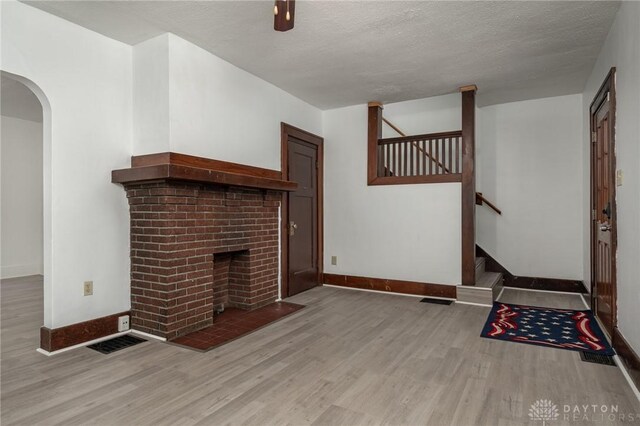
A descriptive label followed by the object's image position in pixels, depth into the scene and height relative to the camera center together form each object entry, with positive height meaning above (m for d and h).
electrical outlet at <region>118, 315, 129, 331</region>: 3.15 -0.97
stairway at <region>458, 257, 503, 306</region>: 4.13 -0.91
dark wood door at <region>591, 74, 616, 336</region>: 2.84 +0.01
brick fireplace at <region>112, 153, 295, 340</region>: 2.99 -0.17
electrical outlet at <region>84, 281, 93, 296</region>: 2.95 -0.62
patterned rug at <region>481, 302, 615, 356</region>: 2.92 -1.05
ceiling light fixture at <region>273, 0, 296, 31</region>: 1.85 +1.04
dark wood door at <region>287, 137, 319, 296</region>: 4.67 -0.07
